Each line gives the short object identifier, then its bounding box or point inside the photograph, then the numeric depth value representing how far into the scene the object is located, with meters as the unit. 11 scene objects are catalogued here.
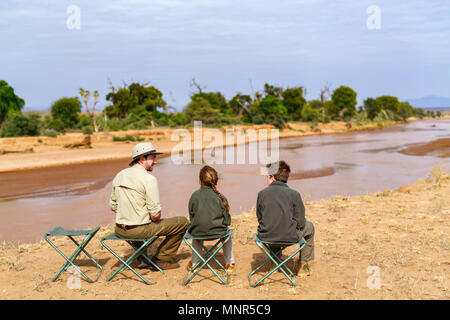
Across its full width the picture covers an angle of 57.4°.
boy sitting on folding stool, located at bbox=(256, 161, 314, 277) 4.21
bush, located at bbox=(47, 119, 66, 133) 39.59
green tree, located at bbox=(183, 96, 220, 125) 46.16
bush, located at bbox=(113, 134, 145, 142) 32.50
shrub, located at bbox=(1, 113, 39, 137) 30.69
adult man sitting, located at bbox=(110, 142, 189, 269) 4.38
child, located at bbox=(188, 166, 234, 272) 4.42
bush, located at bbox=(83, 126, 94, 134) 35.39
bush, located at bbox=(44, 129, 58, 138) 30.44
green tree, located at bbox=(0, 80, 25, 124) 38.25
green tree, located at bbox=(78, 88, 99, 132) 40.45
